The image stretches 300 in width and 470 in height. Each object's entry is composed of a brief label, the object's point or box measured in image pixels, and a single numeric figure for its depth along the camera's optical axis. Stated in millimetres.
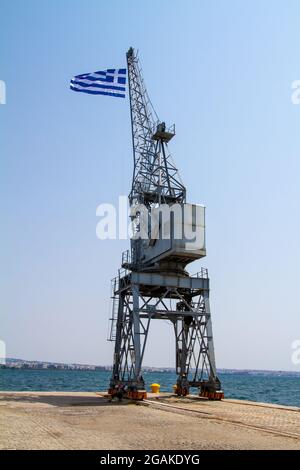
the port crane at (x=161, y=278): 35969
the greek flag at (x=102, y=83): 42312
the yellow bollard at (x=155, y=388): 44578
